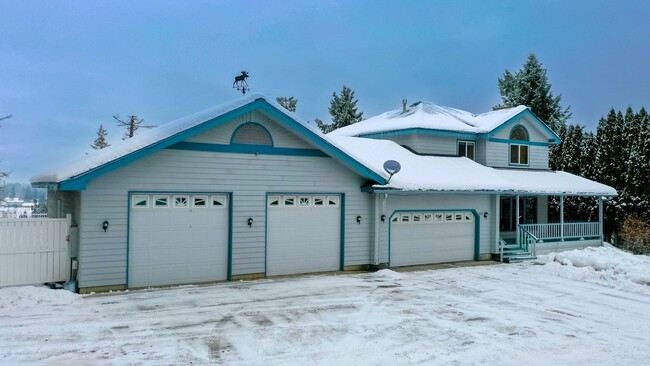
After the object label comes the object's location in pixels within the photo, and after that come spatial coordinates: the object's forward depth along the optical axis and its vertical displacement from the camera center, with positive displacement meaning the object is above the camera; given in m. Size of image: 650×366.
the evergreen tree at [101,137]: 53.97 +5.78
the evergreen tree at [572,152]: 28.57 +2.50
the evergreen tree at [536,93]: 47.12 +9.68
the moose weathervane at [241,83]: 14.61 +3.22
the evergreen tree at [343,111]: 51.16 +8.46
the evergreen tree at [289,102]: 52.41 +9.51
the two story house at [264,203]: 11.59 -0.31
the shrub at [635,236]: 22.73 -1.86
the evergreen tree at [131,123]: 42.88 +5.84
